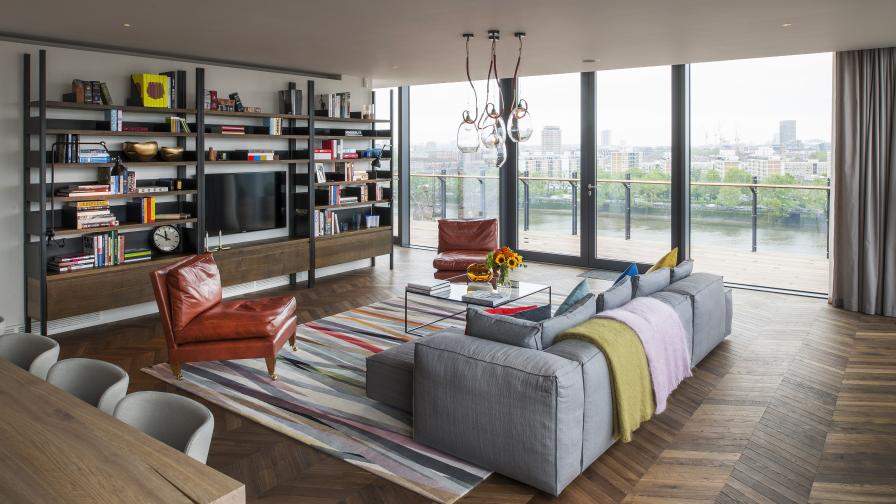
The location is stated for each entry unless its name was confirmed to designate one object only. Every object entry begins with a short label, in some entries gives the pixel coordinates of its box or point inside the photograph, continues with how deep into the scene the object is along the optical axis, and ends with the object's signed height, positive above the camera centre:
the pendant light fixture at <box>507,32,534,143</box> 5.18 +0.71
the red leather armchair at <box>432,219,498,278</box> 7.65 -0.19
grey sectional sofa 3.16 -0.86
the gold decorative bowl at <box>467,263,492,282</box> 6.06 -0.46
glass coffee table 5.68 -0.59
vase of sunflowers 5.83 -0.35
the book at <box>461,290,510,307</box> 5.57 -0.62
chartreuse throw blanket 3.50 -0.75
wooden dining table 1.66 -0.61
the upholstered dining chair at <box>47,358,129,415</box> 2.56 -0.57
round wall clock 6.48 -0.16
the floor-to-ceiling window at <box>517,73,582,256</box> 8.95 +0.65
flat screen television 7.02 +0.19
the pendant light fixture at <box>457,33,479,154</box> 5.39 +0.65
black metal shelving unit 5.50 +0.27
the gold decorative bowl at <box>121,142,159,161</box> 6.13 +0.60
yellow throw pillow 5.34 -0.32
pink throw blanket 3.83 -0.68
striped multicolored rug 3.43 -1.10
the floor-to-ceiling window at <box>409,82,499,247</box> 9.92 +0.71
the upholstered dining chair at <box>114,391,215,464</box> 2.17 -0.60
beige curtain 6.31 +0.38
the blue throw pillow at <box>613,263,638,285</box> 5.02 -0.37
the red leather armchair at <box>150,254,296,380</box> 4.68 -0.71
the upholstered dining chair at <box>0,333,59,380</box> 2.92 -0.53
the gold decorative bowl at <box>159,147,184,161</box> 6.42 +0.60
